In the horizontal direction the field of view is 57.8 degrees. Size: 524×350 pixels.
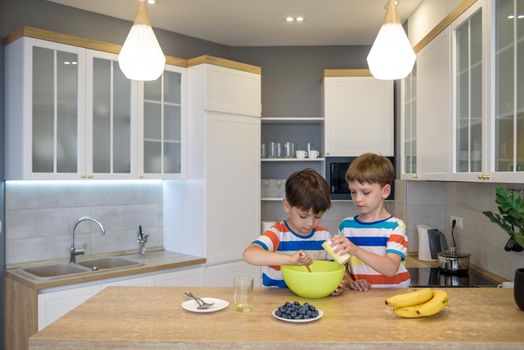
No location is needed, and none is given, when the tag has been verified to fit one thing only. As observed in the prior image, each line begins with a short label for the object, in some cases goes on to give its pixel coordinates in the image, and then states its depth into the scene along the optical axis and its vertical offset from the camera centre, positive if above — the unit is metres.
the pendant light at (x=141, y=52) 1.78 +0.47
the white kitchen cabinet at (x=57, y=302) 2.68 -0.73
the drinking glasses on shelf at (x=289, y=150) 4.14 +0.23
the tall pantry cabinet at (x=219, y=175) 3.56 +0.01
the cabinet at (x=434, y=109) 2.59 +0.40
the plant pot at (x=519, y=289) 1.43 -0.34
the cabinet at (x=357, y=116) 3.93 +0.51
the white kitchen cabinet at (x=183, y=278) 3.28 -0.72
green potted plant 1.36 -0.09
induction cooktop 2.68 -0.62
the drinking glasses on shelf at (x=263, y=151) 4.15 +0.22
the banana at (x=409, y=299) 1.37 -0.36
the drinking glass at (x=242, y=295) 1.44 -0.36
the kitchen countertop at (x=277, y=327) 1.17 -0.41
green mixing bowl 1.49 -0.33
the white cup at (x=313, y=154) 4.10 +0.19
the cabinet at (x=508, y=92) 1.78 +0.33
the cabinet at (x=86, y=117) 2.91 +0.40
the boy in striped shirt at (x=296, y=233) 1.58 -0.22
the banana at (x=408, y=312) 1.35 -0.39
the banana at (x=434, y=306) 1.34 -0.37
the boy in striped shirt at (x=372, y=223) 1.80 -0.18
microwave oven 3.97 +0.00
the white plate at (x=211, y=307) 1.42 -0.40
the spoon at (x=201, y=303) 1.46 -0.40
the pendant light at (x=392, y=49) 1.84 +0.50
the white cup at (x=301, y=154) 4.10 +0.19
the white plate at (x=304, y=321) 1.29 -0.39
